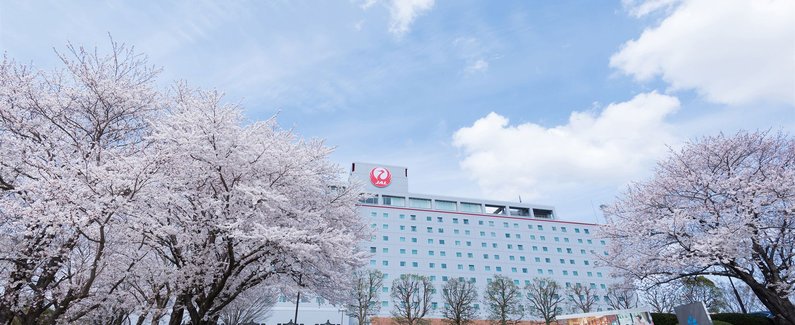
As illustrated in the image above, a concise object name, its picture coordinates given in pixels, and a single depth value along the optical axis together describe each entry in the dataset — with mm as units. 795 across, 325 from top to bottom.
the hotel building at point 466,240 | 55781
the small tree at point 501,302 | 44669
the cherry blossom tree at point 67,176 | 8320
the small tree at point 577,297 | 49588
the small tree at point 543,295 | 45091
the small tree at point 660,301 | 39034
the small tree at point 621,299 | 44647
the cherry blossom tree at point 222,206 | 10000
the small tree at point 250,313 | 30156
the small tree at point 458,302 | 43656
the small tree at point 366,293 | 40528
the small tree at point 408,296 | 42750
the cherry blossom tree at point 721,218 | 14070
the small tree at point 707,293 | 38906
